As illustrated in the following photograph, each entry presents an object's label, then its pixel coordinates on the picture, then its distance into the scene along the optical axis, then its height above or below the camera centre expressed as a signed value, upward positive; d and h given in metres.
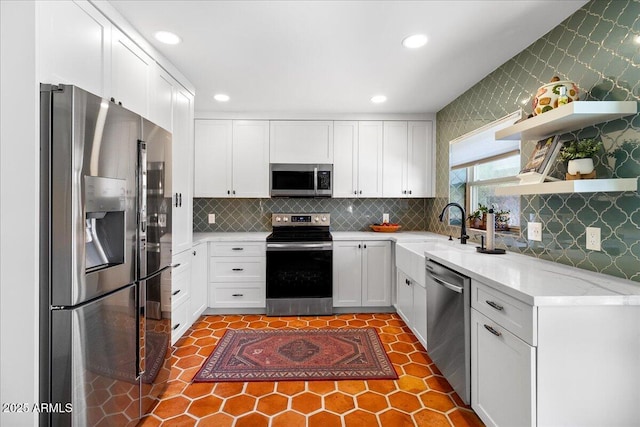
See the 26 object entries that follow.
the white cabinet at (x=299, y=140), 3.62 +0.85
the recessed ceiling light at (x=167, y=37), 1.95 +1.14
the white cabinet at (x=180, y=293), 2.44 -0.71
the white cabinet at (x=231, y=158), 3.60 +0.63
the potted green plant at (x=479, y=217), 2.73 -0.06
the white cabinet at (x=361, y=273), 3.36 -0.70
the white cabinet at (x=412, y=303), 2.47 -0.85
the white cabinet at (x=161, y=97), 2.13 +0.84
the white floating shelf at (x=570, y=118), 1.39 +0.48
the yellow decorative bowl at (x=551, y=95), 1.59 +0.63
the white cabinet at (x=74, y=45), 1.27 +0.78
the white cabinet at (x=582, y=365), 1.21 -0.62
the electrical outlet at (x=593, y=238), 1.57 -0.14
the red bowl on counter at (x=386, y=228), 3.73 -0.22
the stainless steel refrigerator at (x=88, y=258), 1.21 -0.22
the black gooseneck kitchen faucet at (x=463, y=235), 2.74 -0.22
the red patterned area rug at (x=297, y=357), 2.18 -1.18
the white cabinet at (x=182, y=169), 2.47 +0.35
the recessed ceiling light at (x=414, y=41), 1.95 +1.13
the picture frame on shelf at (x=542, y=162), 1.69 +0.28
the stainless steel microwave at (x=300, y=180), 3.62 +0.37
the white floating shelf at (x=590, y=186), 1.38 +0.13
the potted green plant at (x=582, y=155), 1.51 +0.29
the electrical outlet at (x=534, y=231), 1.96 -0.13
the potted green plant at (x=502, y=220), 2.40 -0.07
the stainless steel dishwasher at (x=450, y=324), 1.72 -0.72
